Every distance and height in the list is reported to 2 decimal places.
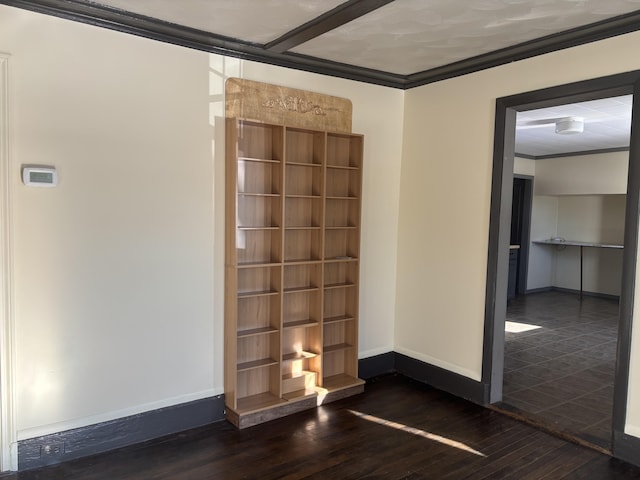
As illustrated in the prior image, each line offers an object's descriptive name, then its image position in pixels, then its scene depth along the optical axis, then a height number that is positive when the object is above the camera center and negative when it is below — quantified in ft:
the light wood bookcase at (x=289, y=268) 11.98 -1.70
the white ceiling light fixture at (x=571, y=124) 18.65 +3.41
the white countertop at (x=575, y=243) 28.39 -1.87
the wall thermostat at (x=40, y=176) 9.27 +0.45
